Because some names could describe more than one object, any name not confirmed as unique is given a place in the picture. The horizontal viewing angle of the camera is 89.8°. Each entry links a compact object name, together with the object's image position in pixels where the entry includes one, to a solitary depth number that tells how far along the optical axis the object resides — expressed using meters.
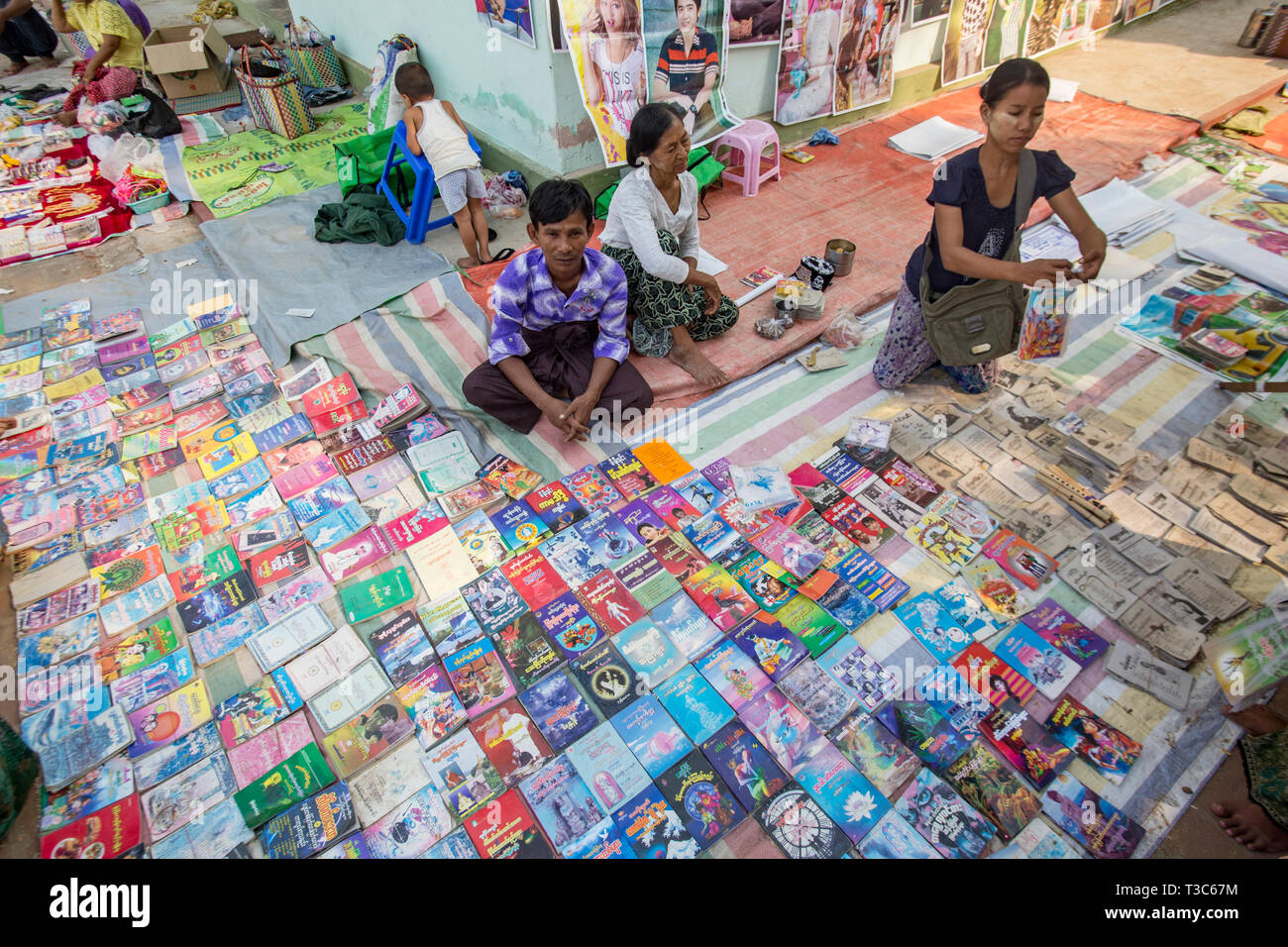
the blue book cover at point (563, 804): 1.81
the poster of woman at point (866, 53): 4.90
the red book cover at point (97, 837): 1.76
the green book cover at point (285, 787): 1.83
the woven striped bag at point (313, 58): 6.00
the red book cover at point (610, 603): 2.28
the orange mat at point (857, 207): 3.39
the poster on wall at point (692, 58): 3.94
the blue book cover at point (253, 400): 3.10
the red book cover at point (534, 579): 2.35
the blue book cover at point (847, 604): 2.25
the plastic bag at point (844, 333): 3.37
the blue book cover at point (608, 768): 1.88
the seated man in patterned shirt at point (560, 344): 2.67
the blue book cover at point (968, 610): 2.21
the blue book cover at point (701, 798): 1.81
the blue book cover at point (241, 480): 2.72
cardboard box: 5.71
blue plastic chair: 3.95
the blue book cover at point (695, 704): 2.01
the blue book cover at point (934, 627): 2.16
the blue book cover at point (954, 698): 1.98
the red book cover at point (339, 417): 2.99
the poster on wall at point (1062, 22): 6.11
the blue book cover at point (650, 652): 2.14
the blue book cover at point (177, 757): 1.91
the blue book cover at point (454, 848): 1.79
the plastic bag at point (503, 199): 4.33
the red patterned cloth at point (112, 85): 5.55
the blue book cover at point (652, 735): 1.95
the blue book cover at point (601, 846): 1.78
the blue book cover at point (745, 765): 1.87
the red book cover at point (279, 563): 2.42
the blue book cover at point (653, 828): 1.78
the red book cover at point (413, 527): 2.54
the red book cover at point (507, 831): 1.78
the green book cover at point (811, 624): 2.19
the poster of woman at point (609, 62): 3.62
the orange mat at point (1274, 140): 4.85
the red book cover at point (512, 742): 1.94
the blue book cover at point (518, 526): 2.52
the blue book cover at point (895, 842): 1.76
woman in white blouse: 2.74
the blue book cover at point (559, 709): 2.00
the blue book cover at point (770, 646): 2.13
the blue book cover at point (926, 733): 1.91
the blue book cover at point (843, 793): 1.81
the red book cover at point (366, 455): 2.83
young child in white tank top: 3.79
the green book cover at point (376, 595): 2.30
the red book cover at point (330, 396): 3.06
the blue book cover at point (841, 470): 2.71
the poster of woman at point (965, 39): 5.58
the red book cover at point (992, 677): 2.04
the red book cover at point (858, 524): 2.49
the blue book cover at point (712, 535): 2.47
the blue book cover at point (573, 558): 2.41
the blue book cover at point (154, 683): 2.08
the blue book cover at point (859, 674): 2.07
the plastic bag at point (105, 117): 5.32
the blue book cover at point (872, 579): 2.31
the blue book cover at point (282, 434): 2.93
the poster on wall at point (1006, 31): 5.82
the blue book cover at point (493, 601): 2.29
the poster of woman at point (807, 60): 4.62
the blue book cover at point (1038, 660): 2.08
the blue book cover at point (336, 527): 2.54
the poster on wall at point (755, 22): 4.29
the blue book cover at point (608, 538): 2.47
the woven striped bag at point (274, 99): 5.27
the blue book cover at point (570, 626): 2.21
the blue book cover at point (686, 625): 2.21
